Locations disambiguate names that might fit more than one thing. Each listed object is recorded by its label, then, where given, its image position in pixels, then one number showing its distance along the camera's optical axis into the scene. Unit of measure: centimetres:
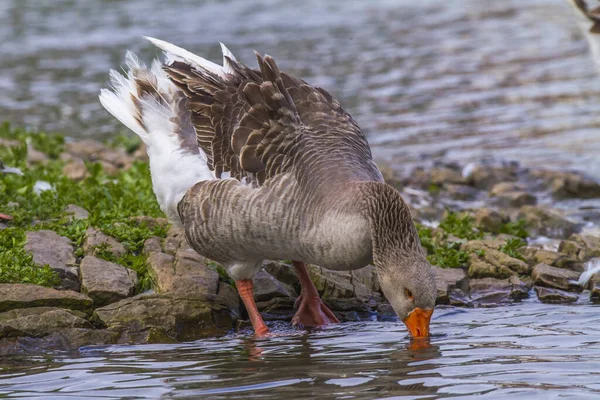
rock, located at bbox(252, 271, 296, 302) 1567
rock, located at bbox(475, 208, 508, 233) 1925
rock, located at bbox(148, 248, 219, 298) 1498
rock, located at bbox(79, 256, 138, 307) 1458
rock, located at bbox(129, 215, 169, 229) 1692
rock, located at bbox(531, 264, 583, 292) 1617
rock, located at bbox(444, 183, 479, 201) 2344
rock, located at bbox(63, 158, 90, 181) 2125
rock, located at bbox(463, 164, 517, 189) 2441
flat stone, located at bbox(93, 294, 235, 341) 1405
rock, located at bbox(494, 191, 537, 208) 2239
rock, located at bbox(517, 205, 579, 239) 1995
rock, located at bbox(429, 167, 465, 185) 2439
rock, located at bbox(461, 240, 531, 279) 1680
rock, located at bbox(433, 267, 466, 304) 1570
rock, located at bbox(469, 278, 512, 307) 1587
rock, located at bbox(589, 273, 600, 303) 1552
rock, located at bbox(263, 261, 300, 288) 1634
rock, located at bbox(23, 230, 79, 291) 1487
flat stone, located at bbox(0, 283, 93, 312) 1390
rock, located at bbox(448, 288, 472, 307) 1579
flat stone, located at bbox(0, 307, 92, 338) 1352
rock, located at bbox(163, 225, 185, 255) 1614
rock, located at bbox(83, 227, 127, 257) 1573
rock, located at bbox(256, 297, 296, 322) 1561
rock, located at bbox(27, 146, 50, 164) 2287
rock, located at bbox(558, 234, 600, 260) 1755
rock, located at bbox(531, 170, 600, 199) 2330
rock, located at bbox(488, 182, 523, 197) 2309
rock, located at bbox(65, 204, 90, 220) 1703
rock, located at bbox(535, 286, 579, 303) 1564
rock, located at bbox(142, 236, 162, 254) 1600
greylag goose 1277
